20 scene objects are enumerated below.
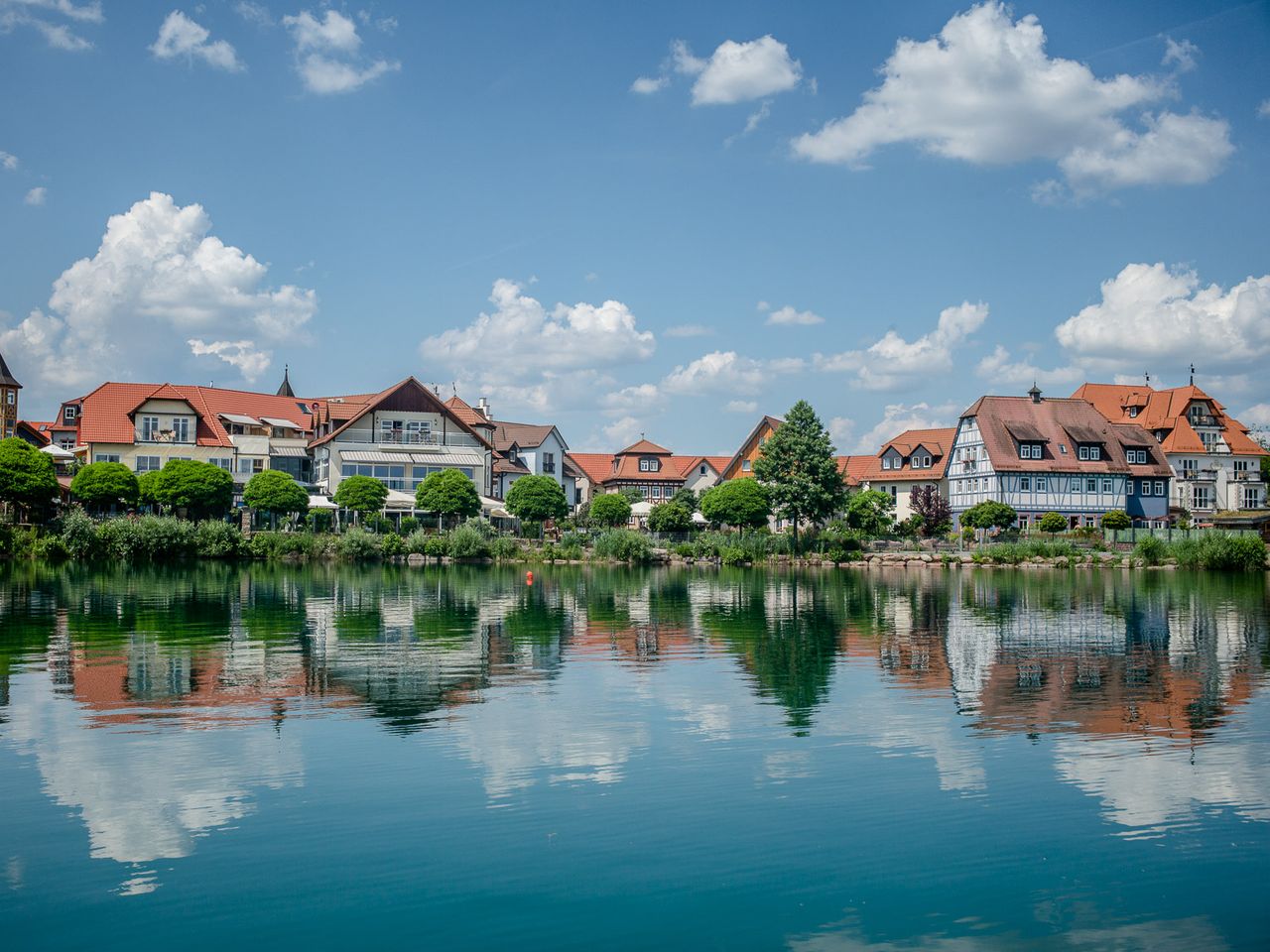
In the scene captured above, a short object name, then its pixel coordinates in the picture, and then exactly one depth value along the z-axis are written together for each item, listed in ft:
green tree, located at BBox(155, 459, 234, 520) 185.57
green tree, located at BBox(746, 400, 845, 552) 212.84
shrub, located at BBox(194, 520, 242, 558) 174.29
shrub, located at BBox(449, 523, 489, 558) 188.44
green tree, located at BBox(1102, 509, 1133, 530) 217.97
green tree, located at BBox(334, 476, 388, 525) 198.90
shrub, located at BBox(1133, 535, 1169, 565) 182.19
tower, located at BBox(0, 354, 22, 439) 229.25
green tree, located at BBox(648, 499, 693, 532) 228.22
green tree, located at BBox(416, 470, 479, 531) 203.82
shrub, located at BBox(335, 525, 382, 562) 183.21
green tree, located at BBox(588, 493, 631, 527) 232.12
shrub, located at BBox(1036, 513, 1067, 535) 211.82
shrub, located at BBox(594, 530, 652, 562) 196.75
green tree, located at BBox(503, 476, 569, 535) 216.33
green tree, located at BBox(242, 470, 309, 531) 192.75
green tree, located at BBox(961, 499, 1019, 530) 214.48
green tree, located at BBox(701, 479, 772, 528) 216.33
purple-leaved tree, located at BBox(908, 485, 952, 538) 234.58
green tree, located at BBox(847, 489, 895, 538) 226.17
